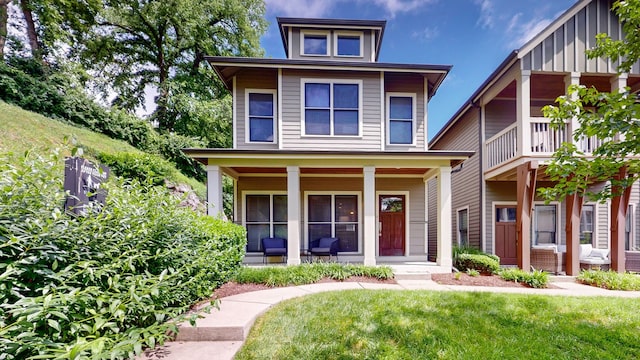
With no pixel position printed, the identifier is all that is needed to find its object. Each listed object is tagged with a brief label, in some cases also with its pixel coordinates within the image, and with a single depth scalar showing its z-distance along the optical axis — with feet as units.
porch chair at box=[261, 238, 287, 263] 28.37
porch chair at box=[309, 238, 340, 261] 28.55
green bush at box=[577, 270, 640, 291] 20.36
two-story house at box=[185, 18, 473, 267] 25.07
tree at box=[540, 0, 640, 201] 8.83
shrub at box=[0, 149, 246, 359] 5.40
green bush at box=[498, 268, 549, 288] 20.59
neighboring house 24.66
